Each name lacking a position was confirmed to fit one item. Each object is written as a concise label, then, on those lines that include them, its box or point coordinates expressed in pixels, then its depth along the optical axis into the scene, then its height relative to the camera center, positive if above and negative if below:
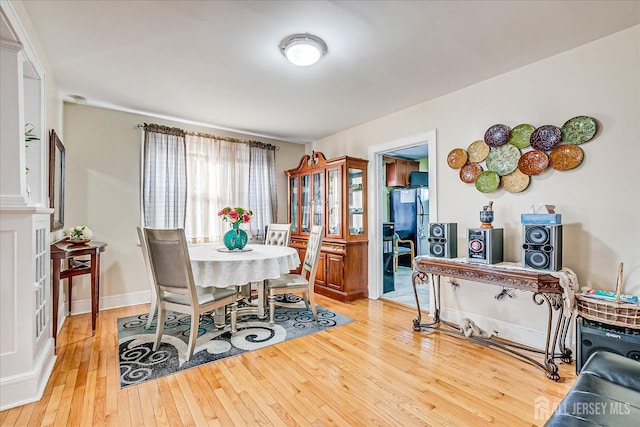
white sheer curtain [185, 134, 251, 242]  4.31 +0.51
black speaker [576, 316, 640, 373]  1.91 -0.83
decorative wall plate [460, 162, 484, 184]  3.02 +0.44
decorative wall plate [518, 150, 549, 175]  2.55 +0.45
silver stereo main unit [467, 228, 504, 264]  2.57 -0.26
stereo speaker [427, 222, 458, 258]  2.94 -0.24
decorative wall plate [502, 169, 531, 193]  2.68 +0.30
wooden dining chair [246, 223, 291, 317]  3.99 -0.26
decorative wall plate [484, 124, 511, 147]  2.78 +0.75
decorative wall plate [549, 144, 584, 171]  2.38 +0.47
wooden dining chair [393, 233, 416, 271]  5.83 -0.66
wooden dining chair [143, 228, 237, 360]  2.43 -0.53
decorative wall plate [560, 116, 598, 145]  2.32 +0.67
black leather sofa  1.06 -0.72
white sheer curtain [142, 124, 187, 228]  3.92 +0.52
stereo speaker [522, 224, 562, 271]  2.22 -0.24
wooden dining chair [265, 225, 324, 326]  3.20 -0.72
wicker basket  1.87 -0.63
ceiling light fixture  2.20 +1.25
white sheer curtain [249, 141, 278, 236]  4.82 +0.48
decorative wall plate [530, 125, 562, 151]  2.47 +0.65
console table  2.17 -0.55
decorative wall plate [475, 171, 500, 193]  2.87 +0.32
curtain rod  4.24 +1.19
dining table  2.63 -0.45
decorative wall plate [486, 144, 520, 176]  2.74 +0.52
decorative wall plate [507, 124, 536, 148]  2.65 +0.71
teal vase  3.29 -0.25
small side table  2.63 -0.49
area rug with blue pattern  2.32 -1.14
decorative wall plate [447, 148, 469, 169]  3.12 +0.60
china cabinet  4.07 -0.08
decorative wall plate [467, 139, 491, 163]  2.95 +0.64
